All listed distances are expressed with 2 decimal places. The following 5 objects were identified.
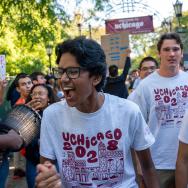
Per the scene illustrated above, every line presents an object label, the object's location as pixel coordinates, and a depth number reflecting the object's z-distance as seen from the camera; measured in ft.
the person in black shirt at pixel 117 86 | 16.58
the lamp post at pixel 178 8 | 34.48
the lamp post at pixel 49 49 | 42.81
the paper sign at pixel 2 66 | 9.72
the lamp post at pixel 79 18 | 32.89
